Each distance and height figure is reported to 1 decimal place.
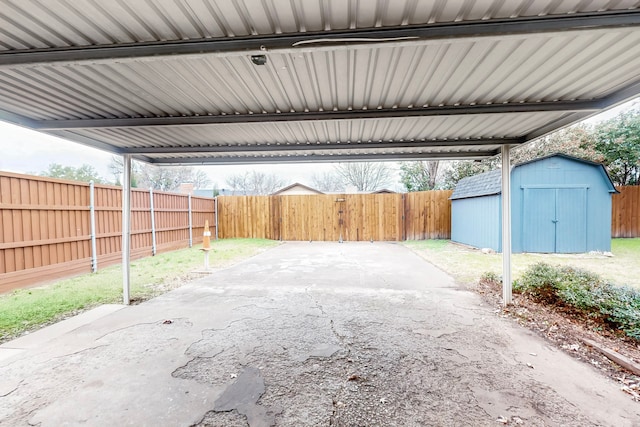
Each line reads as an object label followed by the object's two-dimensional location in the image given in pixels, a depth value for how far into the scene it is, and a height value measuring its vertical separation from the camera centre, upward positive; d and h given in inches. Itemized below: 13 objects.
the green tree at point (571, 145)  534.6 +114.9
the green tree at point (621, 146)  510.0 +104.5
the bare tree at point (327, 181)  1284.4 +118.8
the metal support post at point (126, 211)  169.5 -1.2
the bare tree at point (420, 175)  768.3 +82.6
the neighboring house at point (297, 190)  903.7 +56.2
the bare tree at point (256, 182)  1382.9 +123.6
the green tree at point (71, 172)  852.3 +118.8
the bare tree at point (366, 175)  1020.4 +111.6
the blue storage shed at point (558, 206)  315.3 -4.0
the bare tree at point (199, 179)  1278.3 +136.5
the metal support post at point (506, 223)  156.9 -11.5
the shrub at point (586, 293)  115.6 -44.7
